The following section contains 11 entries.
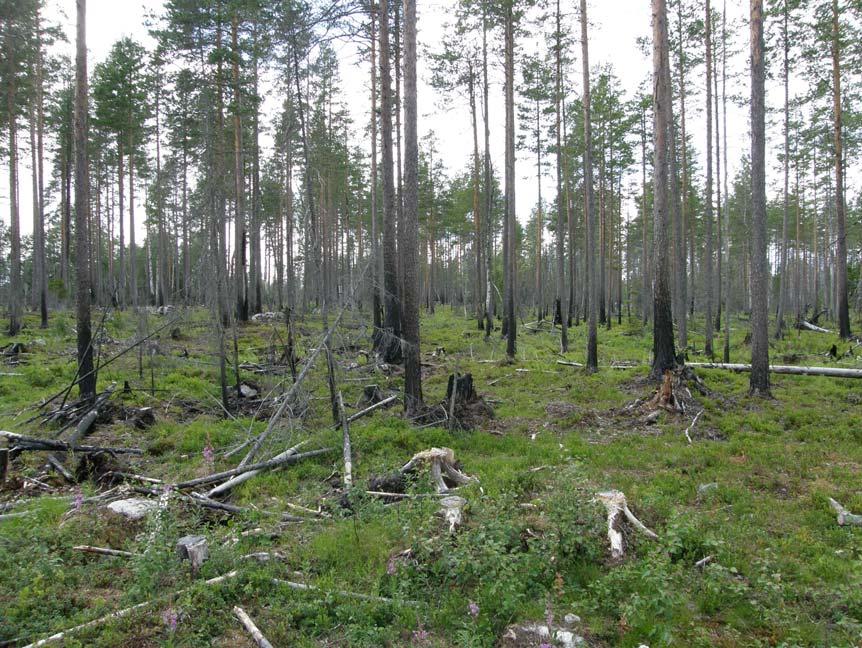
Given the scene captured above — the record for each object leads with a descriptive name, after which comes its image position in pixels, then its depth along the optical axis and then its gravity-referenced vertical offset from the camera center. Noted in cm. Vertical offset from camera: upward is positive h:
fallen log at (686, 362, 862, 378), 1071 -140
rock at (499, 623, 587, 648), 319 -221
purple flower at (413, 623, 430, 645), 312 -212
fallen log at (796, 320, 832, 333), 2190 -75
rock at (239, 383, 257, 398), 1052 -160
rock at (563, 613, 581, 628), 345 -222
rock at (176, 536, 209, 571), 405 -199
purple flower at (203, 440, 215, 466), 534 -151
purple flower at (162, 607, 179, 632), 317 -201
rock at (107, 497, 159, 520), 500 -201
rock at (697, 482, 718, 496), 563 -208
